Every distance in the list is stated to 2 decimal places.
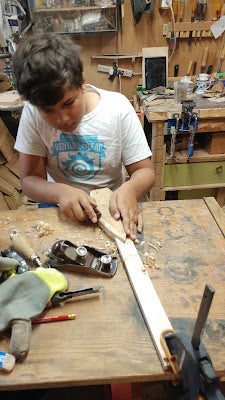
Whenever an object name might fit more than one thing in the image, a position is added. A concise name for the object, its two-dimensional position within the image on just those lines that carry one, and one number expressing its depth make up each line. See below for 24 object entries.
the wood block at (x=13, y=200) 2.56
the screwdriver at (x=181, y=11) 2.31
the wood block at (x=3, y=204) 2.48
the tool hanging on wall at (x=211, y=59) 2.54
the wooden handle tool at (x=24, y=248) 0.85
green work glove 0.62
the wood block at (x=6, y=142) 2.45
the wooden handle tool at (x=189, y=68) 2.55
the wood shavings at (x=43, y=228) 0.98
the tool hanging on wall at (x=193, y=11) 2.32
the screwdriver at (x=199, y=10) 2.31
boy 0.88
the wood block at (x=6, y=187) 2.50
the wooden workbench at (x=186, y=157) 1.87
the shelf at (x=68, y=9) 2.33
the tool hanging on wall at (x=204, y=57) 2.51
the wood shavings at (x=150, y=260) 0.84
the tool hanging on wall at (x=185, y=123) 1.82
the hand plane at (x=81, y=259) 0.81
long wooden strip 0.65
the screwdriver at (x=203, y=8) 2.30
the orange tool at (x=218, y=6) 2.31
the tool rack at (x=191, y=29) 2.39
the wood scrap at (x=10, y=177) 2.57
